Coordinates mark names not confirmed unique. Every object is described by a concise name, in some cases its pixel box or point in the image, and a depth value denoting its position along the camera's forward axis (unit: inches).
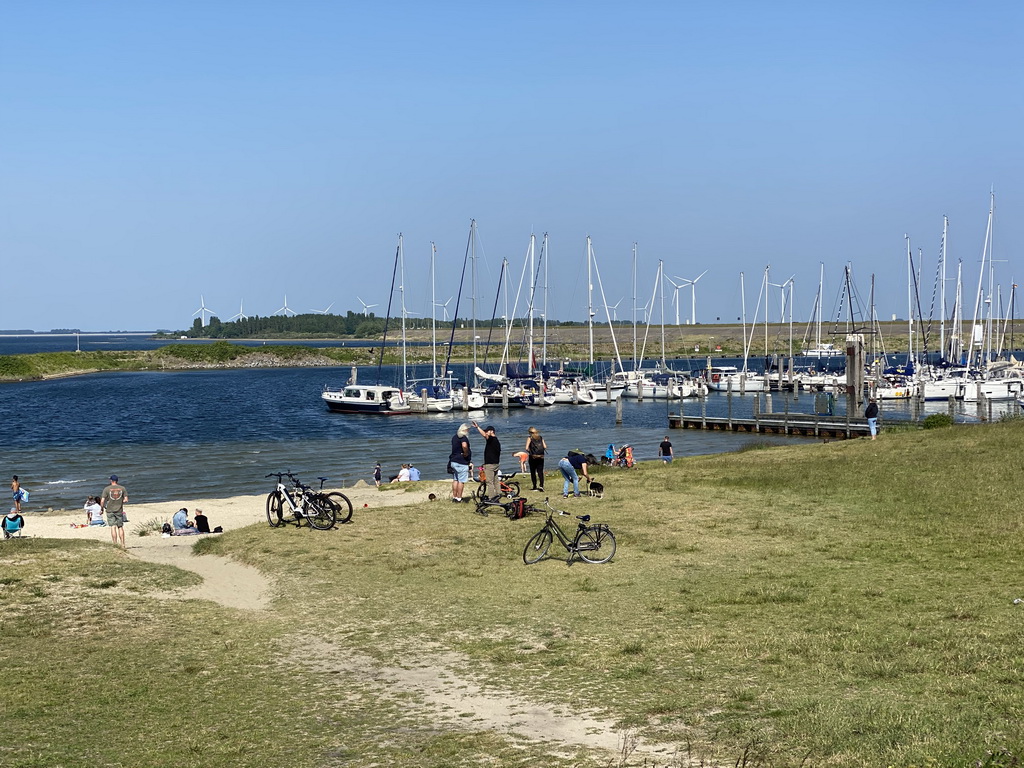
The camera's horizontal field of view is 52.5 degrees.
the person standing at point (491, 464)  985.5
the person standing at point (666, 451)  1667.1
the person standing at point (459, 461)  1021.8
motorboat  3447.3
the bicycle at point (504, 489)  989.3
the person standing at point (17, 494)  1192.7
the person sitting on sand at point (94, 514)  1191.6
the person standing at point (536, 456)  1061.1
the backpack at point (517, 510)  922.7
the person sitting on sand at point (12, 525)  1051.9
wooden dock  2226.9
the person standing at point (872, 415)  1820.6
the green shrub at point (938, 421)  1856.5
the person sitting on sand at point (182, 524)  1071.1
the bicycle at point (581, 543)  754.8
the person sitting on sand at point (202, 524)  1060.5
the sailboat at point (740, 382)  4092.3
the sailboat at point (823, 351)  6244.6
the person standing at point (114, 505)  943.0
